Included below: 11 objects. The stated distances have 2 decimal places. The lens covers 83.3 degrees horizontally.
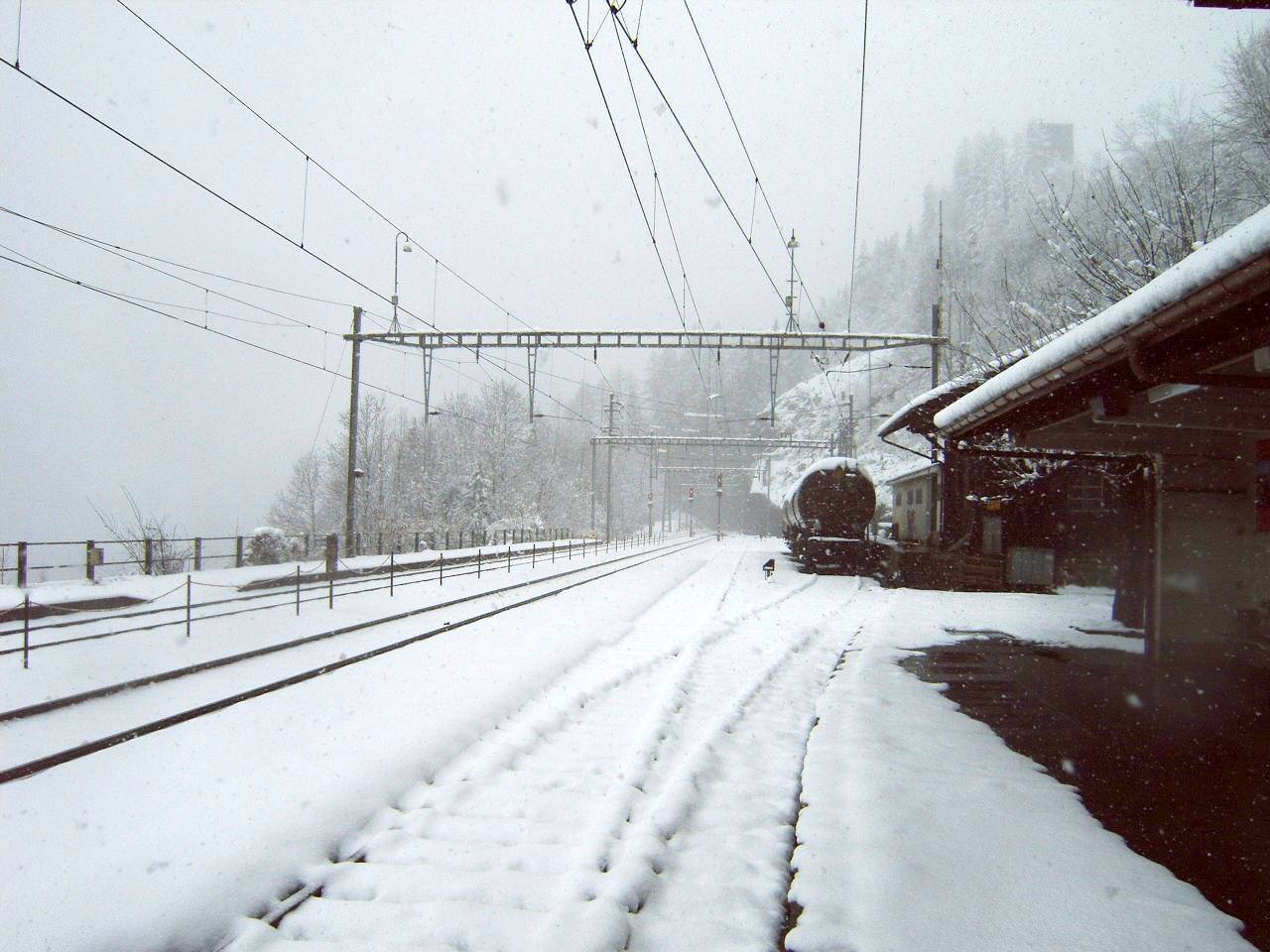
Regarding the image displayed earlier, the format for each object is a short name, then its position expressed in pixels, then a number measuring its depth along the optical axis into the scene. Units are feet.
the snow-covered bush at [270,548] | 77.56
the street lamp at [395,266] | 64.90
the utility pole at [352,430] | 76.23
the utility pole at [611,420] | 136.83
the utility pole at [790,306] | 59.47
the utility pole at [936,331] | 73.51
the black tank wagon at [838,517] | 76.54
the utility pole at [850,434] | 132.36
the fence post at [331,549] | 64.59
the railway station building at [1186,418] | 14.71
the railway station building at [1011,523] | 64.85
